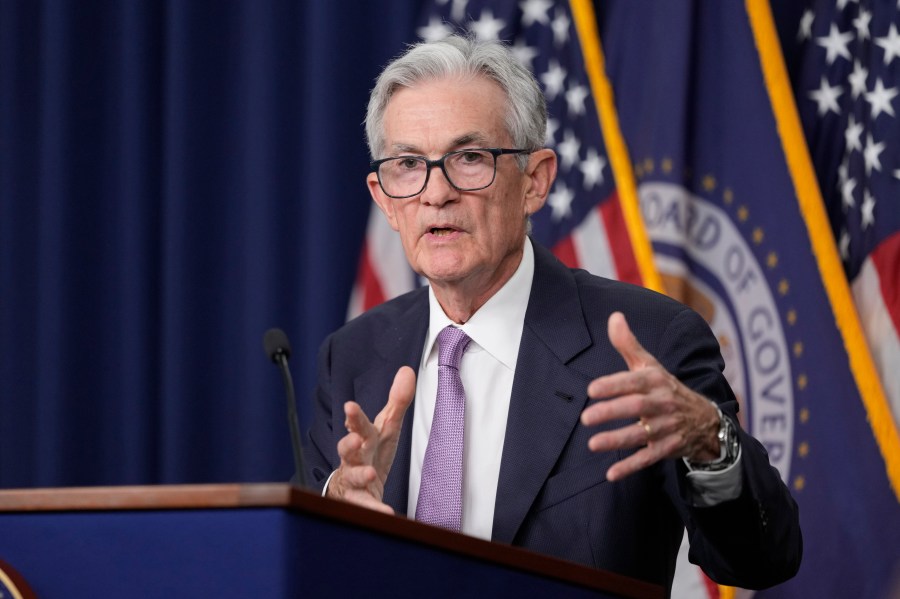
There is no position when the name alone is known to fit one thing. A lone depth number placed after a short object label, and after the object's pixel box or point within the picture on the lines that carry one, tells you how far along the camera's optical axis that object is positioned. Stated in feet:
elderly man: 10.85
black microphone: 9.90
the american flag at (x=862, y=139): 19.44
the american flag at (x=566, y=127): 21.09
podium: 6.91
